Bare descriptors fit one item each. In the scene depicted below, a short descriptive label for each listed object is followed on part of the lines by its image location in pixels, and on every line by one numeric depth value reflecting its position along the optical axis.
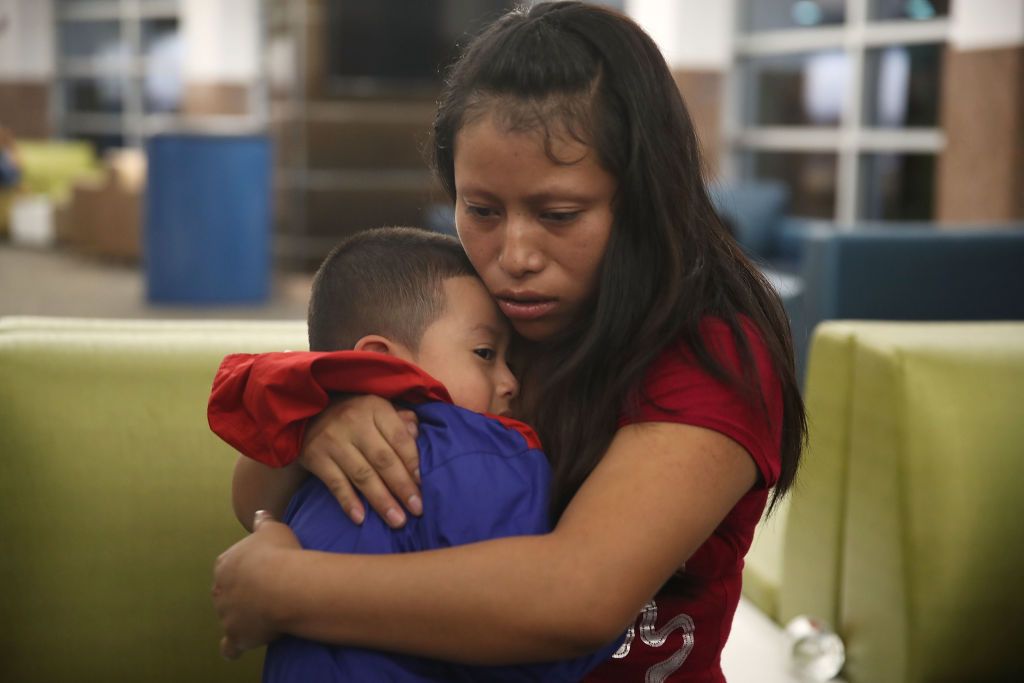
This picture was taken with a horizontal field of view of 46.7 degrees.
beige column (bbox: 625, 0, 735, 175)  8.02
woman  0.88
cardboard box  9.31
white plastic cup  1.65
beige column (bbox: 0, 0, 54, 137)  13.23
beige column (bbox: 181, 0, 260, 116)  10.49
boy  0.93
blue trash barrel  7.19
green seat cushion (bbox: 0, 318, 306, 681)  1.41
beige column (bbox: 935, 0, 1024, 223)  5.16
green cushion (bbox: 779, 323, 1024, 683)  1.55
